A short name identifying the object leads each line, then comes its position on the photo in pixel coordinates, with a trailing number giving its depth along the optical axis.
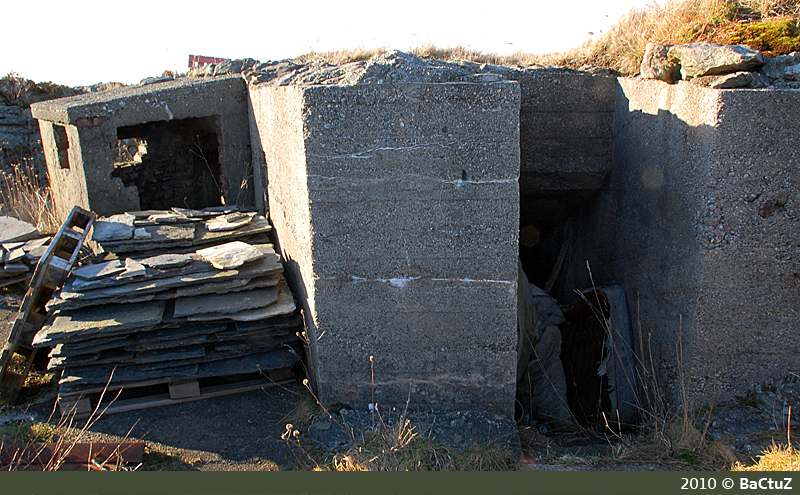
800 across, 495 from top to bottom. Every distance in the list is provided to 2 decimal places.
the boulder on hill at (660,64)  3.74
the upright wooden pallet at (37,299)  3.81
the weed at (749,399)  3.49
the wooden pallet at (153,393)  3.61
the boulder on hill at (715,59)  3.35
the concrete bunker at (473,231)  3.08
